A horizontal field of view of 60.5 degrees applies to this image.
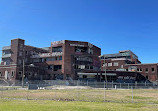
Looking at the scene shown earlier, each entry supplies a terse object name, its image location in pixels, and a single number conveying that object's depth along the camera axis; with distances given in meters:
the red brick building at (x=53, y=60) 51.70
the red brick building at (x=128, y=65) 60.17
